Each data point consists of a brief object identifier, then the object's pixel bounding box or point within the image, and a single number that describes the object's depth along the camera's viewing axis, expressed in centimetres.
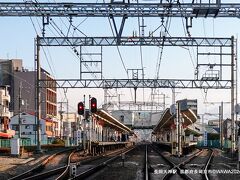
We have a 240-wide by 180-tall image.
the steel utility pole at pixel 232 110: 3847
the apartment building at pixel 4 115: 7856
